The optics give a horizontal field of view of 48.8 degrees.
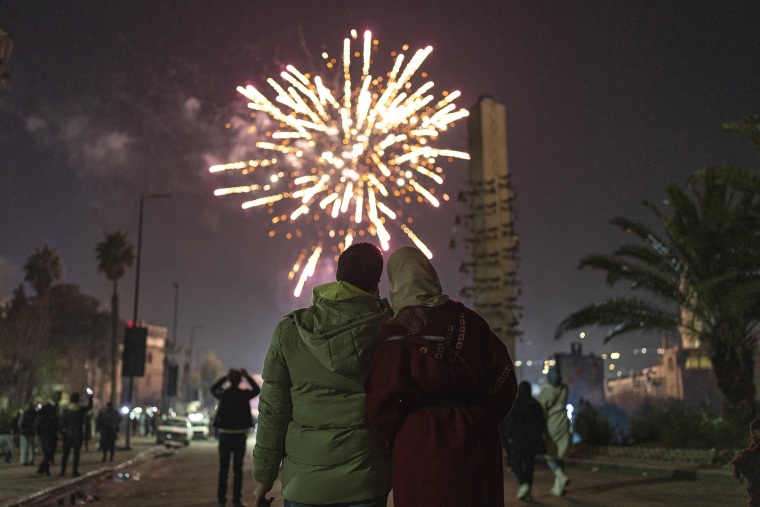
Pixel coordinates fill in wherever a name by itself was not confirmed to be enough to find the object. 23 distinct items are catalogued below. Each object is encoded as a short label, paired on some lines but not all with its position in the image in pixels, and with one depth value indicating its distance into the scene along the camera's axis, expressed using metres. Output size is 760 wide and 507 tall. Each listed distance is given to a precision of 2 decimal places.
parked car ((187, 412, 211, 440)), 48.13
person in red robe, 3.01
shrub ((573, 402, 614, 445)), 21.08
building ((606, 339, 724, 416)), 71.06
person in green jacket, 3.43
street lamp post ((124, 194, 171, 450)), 29.73
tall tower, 26.64
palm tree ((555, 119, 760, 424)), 19.09
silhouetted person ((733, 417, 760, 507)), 5.19
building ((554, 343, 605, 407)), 28.03
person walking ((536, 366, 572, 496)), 11.95
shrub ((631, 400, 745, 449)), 17.56
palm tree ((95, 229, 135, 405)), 49.12
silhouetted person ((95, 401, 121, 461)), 22.55
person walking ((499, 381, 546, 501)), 11.38
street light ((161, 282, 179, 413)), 44.62
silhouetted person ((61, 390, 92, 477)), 16.36
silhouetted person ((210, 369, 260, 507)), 9.58
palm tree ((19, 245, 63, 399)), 47.45
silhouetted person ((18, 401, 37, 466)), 19.22
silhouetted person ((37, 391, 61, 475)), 16.28
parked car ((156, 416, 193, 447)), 36.69
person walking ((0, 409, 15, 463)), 20.11
